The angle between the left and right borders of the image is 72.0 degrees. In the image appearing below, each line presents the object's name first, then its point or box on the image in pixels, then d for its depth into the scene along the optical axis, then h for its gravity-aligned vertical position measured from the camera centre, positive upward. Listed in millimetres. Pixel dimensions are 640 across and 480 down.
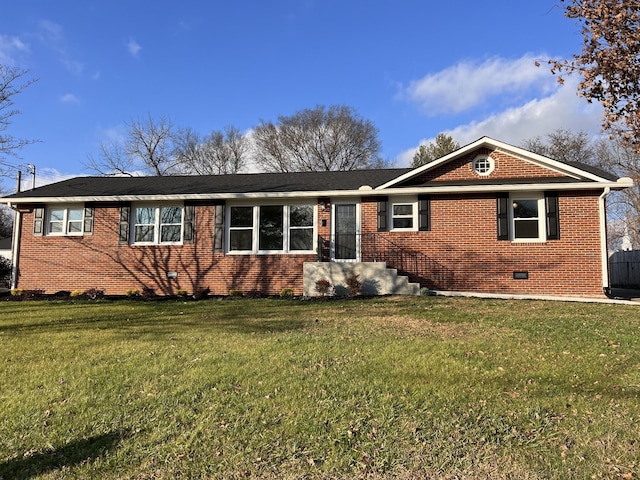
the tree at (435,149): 31053 +9104
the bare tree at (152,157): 33781 +9071
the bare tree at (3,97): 15617 +6242
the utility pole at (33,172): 26380 +6095
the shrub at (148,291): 13550 -517
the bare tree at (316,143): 35656 +10945
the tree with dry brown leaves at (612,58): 4988 +2649
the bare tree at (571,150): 33812 +9864
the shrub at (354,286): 11781 -269
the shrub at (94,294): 12293 -564
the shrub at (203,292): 12969 -528
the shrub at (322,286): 11789 -277
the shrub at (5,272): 16588 +52
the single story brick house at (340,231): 12031 +1344
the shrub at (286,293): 12256 -493
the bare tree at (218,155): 37781 +10346
